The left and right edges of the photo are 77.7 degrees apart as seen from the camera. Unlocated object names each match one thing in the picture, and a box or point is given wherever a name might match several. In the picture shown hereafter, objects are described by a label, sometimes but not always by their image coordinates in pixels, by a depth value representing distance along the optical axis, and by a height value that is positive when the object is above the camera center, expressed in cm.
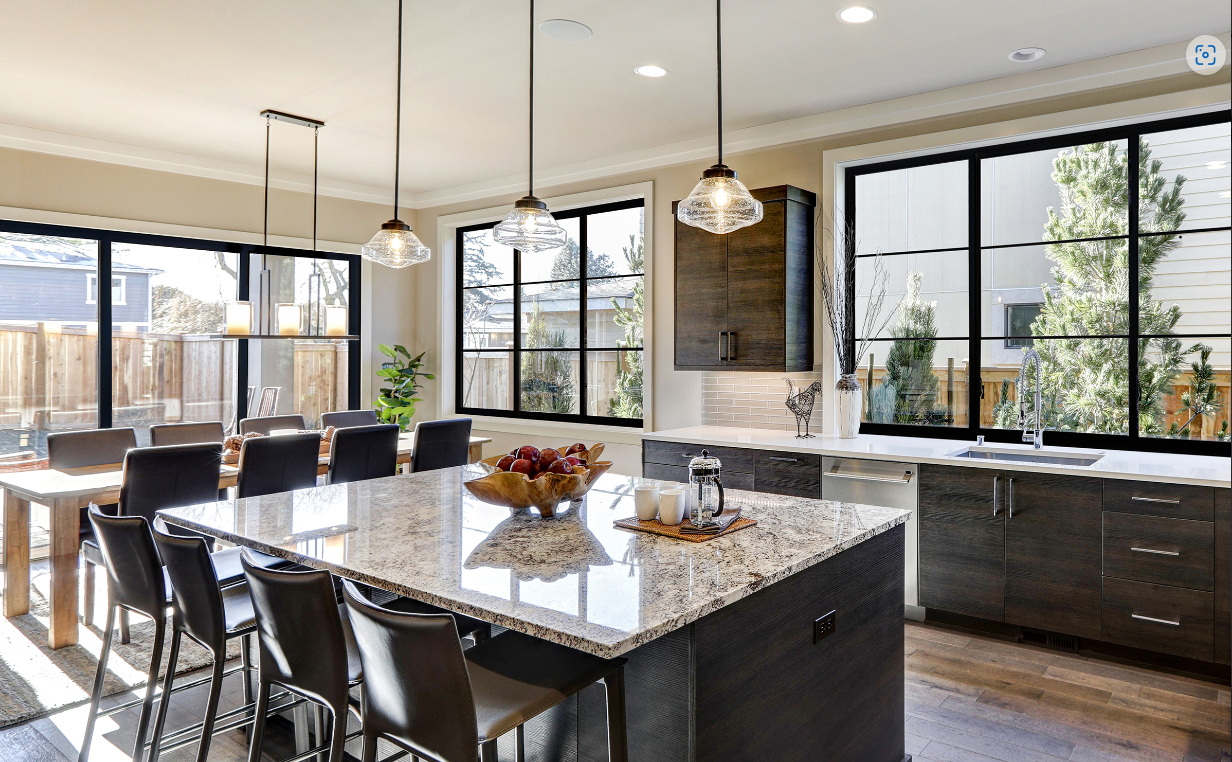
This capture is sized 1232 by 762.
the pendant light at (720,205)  239 +55
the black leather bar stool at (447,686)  132 -61
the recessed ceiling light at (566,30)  329 +152
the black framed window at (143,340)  492 +25
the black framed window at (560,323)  561 +43
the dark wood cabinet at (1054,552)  324 -75
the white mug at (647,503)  212 -35
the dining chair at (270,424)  495 -32
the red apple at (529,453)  233 -24
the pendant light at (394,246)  345 +59
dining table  341 -71
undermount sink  365 -37
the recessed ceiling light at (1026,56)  355 +152
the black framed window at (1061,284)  357 +49
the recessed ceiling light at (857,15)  314 +151
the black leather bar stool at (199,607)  187 -59
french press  202 -31
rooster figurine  445 -16
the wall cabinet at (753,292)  434 +51
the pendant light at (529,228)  263 +52
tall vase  430 -15
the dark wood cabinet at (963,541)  347 -76
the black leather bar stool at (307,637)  156 -56
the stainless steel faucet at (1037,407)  378 -14
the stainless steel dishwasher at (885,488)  370 -54
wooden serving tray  197 -41
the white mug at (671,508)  209 -36
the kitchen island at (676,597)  146 -43
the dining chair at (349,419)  522 -30
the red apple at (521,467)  229 -27
